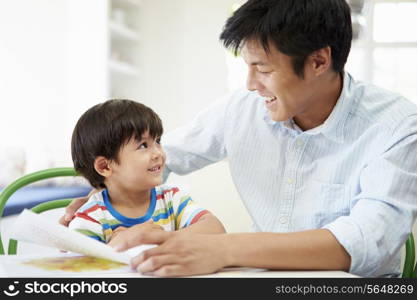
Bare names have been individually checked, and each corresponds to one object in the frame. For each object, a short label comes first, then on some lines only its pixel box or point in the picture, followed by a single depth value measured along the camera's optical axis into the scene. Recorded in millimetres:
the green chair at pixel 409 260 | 1409
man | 948
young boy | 1302
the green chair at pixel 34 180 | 1401
